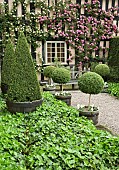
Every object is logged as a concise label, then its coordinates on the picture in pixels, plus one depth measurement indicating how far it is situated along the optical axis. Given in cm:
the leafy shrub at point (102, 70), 923
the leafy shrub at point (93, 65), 1049
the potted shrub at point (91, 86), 532
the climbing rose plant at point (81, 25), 1048
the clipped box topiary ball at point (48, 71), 835
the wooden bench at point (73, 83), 962
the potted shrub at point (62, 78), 659
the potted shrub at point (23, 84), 485
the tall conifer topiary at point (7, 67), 668
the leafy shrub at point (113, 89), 866
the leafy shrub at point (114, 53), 1011
